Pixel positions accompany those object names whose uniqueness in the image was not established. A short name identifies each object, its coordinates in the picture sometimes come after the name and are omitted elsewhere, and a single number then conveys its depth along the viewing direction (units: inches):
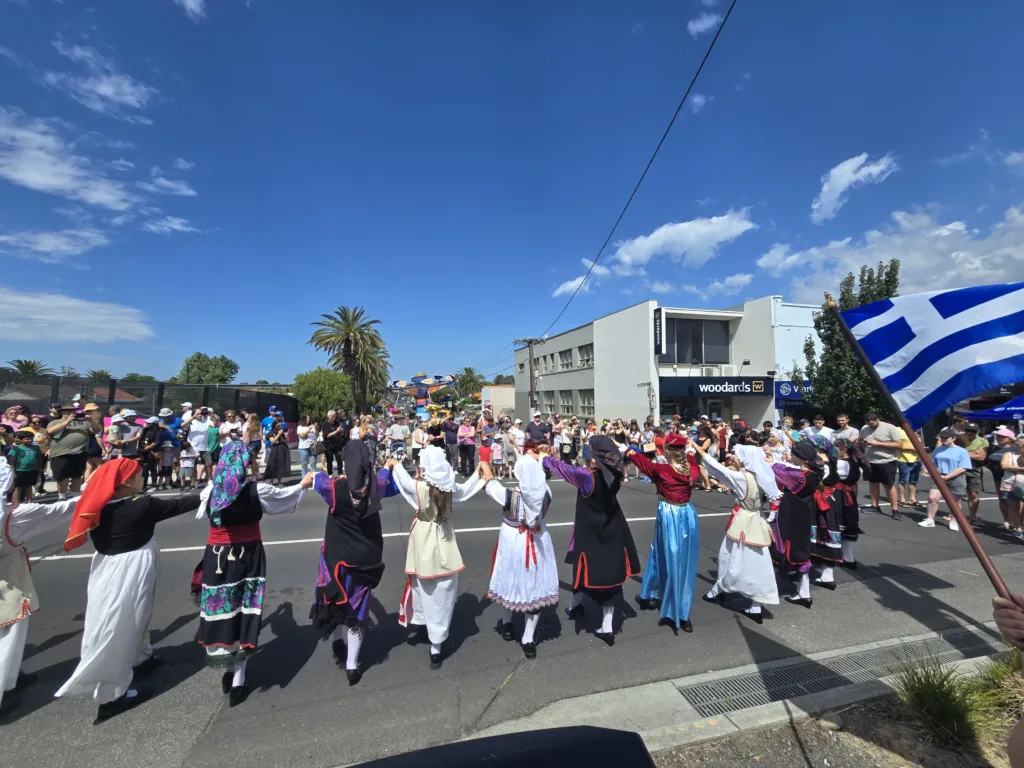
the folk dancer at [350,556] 138.4
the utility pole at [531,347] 1382.9
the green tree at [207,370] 2721.5
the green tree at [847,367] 701.3
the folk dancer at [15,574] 120.0
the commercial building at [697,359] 938.1
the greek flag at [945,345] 122.6
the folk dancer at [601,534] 161.5
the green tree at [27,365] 1439.5
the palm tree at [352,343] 1184.2
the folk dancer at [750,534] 179.5
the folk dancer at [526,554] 156.2
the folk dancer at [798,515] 194.9
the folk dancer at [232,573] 124.9
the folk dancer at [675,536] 171.3
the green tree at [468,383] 2866.6
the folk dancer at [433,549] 148.9
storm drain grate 128.2
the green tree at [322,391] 1376.7
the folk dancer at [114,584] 119.5
